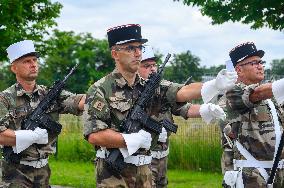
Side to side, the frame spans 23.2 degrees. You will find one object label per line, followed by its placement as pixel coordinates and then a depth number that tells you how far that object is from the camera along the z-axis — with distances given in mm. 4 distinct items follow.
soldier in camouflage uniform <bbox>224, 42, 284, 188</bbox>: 6914
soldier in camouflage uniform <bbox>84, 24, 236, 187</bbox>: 5930
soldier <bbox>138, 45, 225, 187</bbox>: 9352
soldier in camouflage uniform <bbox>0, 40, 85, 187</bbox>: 7410
